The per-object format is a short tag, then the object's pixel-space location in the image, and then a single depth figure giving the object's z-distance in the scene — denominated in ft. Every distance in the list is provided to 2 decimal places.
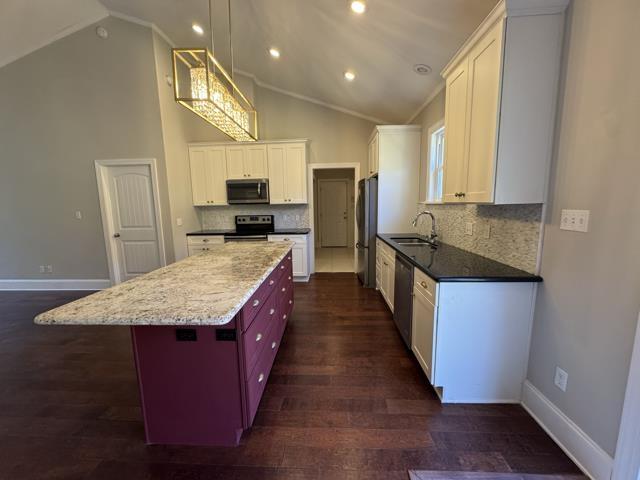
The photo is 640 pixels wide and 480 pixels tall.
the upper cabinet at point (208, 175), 14.79
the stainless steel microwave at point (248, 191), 14.60
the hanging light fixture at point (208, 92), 5.64
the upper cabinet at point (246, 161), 14.70
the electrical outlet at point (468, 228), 8.01
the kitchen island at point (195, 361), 4.33
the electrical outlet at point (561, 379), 4.75
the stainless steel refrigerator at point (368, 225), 12.79
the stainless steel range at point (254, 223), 15.84
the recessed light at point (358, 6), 6.97
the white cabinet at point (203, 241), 14.39
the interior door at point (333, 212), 26.32
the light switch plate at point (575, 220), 4.34
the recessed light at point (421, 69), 8.85
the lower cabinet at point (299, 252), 14.39
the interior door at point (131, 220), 13.14
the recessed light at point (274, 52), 11.47
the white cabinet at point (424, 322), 5.74
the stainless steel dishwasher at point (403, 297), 7.26
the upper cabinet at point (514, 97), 4.77
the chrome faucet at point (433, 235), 10.33
